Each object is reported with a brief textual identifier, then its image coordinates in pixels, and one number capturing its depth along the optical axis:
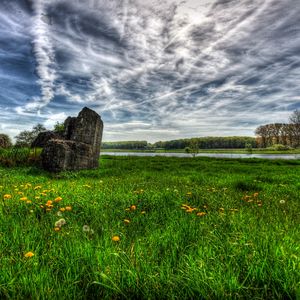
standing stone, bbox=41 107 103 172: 12.20
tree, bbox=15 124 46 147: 29.55
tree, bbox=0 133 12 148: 20.95
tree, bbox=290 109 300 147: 102.74
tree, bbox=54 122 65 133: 29.46
